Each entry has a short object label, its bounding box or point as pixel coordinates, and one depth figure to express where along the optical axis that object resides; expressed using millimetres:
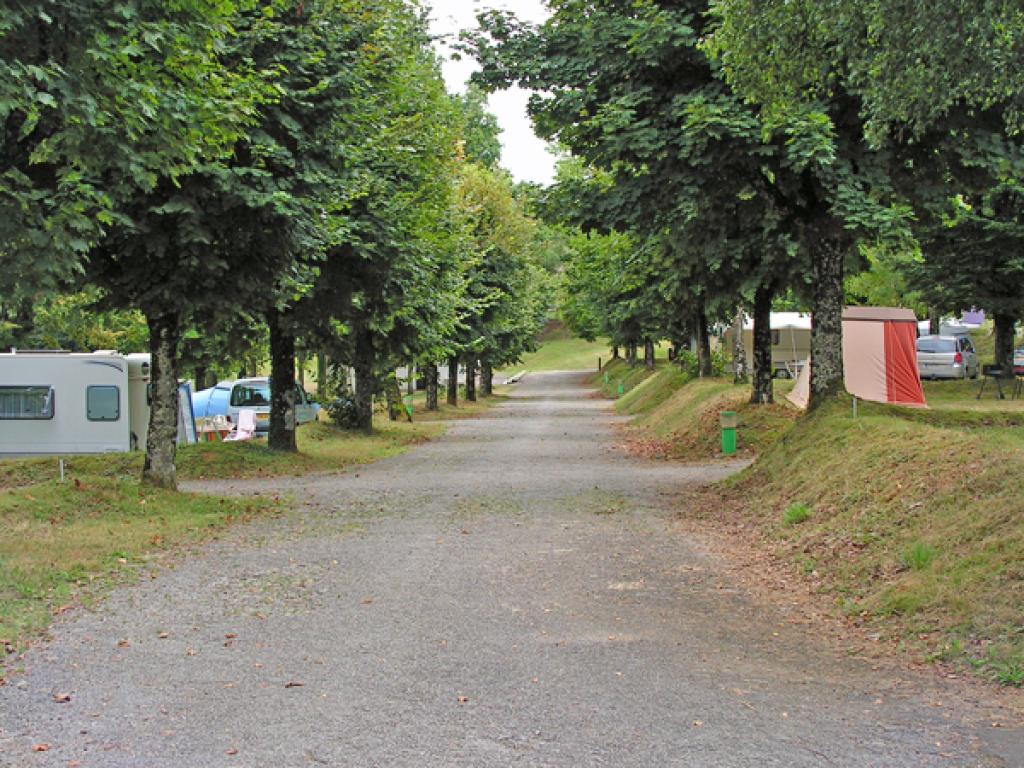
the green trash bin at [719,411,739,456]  19516
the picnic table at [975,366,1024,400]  25516
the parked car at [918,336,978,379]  37406
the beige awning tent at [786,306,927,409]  24375
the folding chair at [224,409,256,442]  28531
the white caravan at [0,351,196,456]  24656
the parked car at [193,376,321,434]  31500
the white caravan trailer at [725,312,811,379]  43469
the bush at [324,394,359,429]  28062
